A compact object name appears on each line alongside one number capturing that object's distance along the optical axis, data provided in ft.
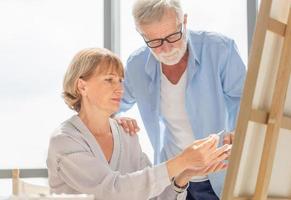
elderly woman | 8.04
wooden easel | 6.95
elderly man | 9.16
